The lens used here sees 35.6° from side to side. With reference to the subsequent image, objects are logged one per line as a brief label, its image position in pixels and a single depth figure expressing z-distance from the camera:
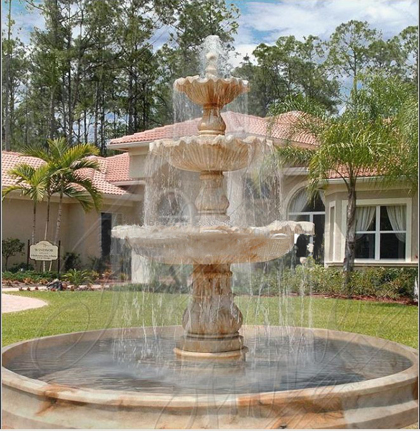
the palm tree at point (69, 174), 20.76
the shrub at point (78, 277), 18.03
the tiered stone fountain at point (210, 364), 3.96
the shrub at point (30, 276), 18.36
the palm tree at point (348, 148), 14.79
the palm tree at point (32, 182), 20.48
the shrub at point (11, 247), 20.25
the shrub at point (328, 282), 14.98
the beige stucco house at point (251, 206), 12.53
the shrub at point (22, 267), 20.28
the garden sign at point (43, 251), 20.05
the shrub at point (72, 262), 20.75
